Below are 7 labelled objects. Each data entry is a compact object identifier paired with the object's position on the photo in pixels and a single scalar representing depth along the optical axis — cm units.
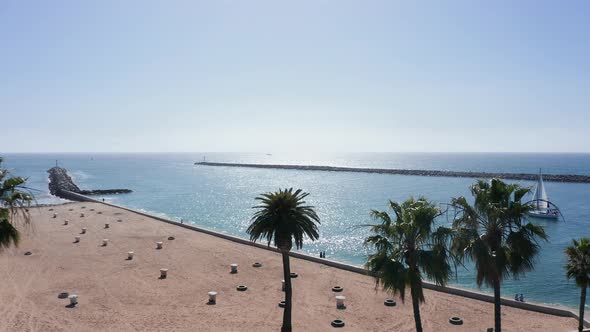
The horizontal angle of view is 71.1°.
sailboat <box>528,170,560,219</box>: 7675
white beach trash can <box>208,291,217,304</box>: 2716
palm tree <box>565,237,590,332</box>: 1842
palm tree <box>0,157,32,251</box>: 1570
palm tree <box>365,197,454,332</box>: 1594
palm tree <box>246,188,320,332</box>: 2036
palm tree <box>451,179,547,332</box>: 1542
